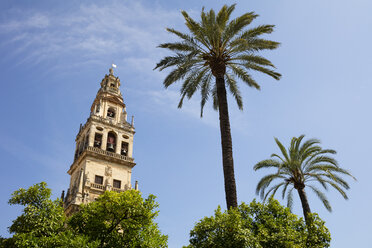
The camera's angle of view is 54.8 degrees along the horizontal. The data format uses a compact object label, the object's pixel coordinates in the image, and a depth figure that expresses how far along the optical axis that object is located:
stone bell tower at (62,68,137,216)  39.56
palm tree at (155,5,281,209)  20.38
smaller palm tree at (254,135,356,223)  26.84
